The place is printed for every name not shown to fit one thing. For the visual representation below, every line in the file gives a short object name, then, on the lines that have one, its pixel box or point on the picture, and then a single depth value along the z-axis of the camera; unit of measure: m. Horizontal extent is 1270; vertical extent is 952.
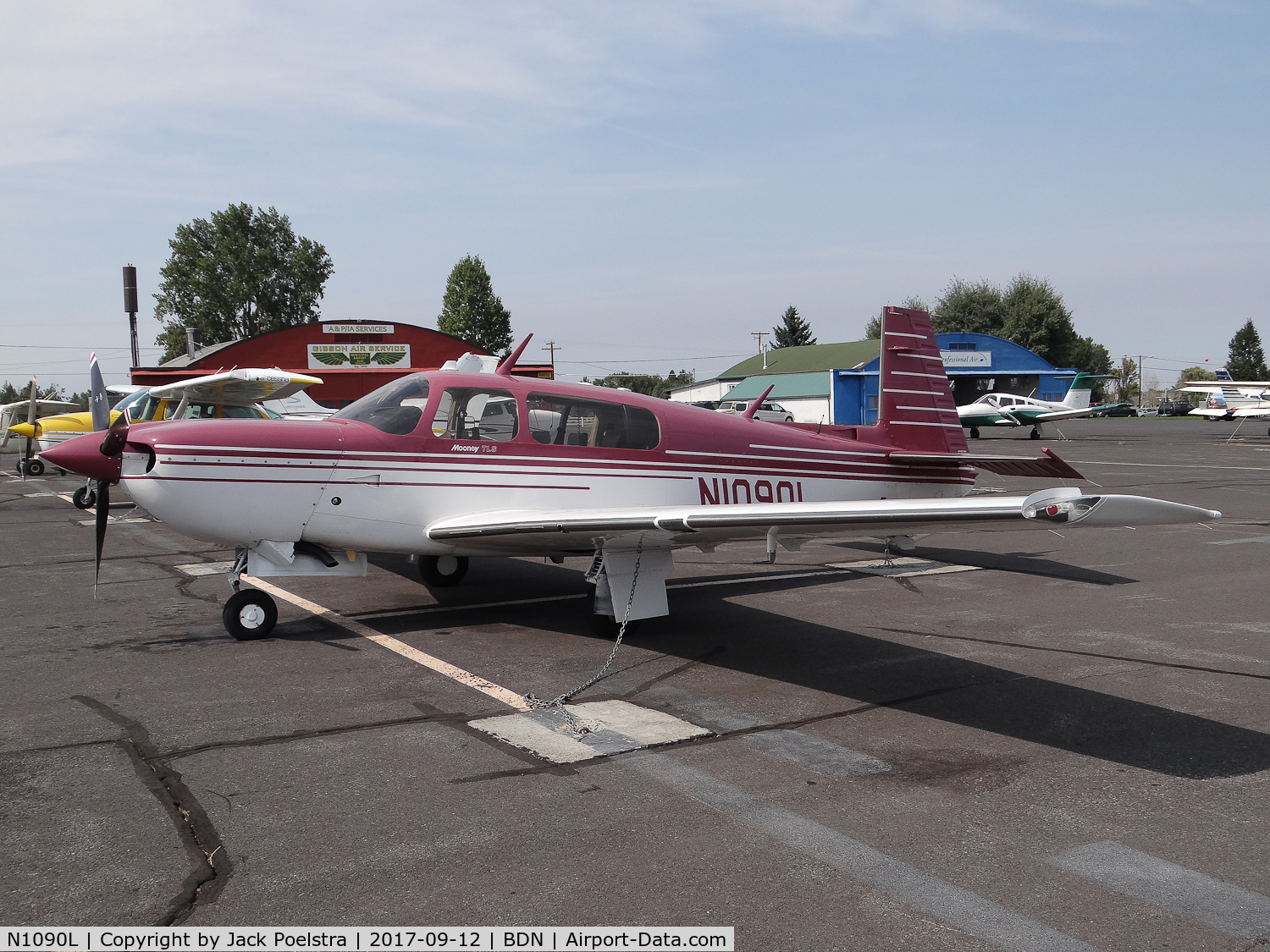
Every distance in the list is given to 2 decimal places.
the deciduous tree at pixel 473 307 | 83.75
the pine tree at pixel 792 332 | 125.19
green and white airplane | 46.38
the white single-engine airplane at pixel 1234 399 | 47.06
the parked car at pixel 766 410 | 44.94
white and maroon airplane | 6.74
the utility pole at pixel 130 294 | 46.88
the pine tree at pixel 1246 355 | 124.50
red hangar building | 44.50
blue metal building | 57.94
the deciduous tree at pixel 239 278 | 80.69
